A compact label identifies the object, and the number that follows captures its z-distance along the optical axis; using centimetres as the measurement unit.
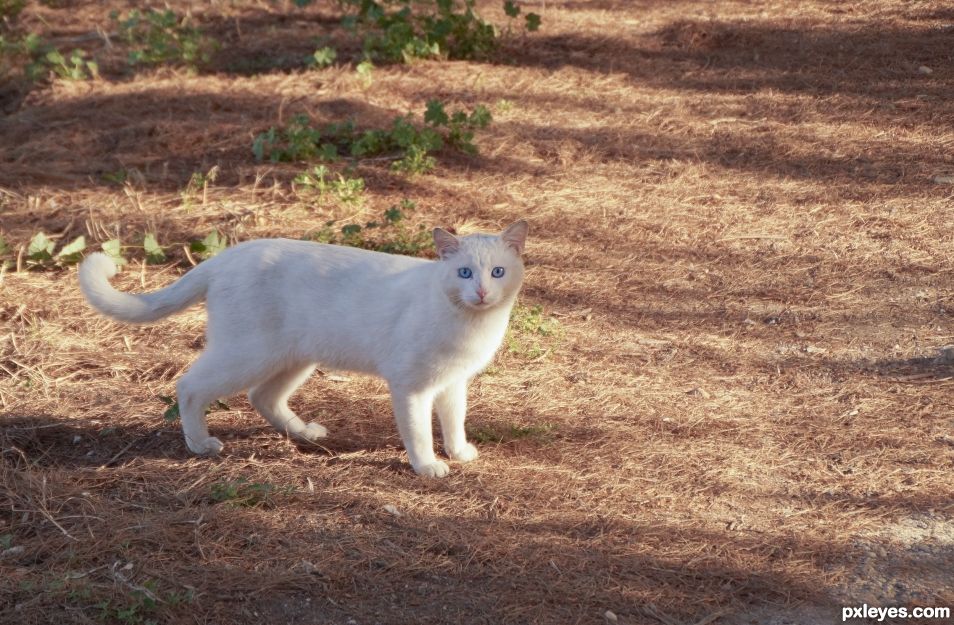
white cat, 712
